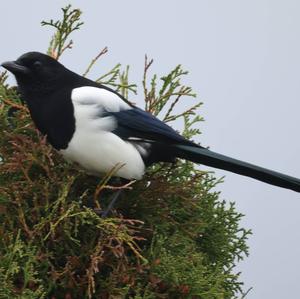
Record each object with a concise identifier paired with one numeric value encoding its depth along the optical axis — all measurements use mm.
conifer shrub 8053
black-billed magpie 8146
